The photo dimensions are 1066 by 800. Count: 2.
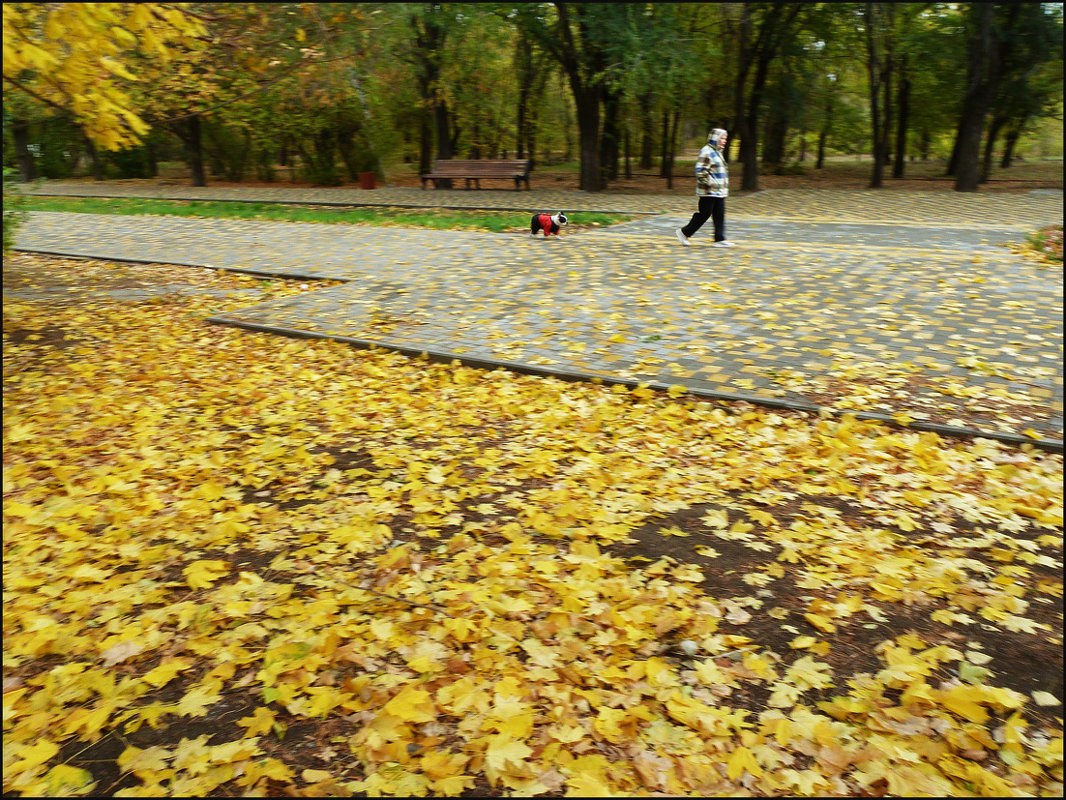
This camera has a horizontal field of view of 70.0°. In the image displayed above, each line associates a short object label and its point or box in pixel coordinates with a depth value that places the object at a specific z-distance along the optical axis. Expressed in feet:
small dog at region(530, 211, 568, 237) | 41.88
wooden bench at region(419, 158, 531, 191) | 69.87
